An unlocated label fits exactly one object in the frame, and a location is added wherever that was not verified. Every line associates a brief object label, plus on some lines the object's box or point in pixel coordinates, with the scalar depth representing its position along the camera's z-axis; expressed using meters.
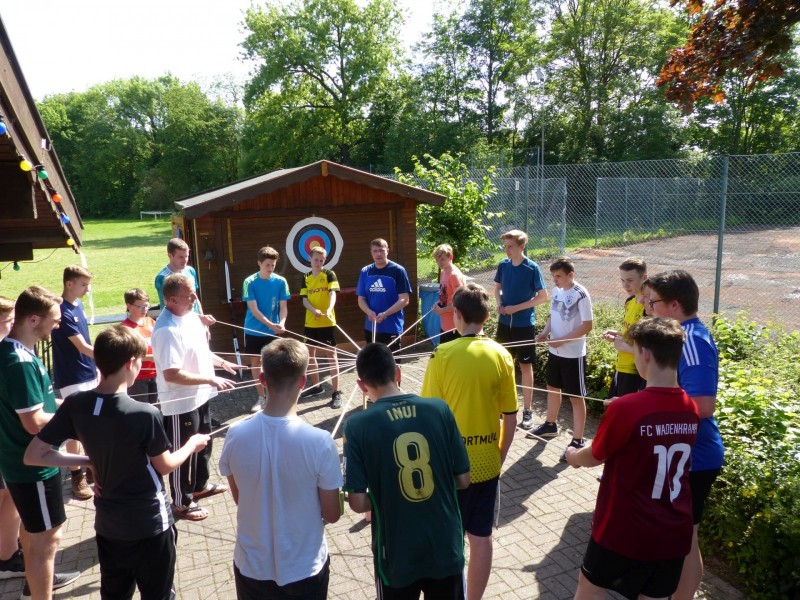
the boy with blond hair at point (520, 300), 6.60
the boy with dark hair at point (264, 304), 7.34
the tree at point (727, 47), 4.05
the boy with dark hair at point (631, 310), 5.25
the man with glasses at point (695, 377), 3.28
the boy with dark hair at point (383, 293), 7.38
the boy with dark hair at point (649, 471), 2.79
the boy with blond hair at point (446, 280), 7.48
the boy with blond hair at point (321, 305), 7.68
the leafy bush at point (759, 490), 3.66
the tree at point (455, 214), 12.01
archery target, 9.61
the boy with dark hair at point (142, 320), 5.77
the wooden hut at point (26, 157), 3.09
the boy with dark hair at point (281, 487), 2.56
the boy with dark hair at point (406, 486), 2.57
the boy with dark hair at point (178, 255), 6.76
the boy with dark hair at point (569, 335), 5.87
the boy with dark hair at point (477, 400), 3.37
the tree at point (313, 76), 42.44
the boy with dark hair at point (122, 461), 2.82
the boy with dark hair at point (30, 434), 3.33
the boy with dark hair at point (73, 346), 5.18
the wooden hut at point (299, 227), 9.23
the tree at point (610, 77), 34.25
